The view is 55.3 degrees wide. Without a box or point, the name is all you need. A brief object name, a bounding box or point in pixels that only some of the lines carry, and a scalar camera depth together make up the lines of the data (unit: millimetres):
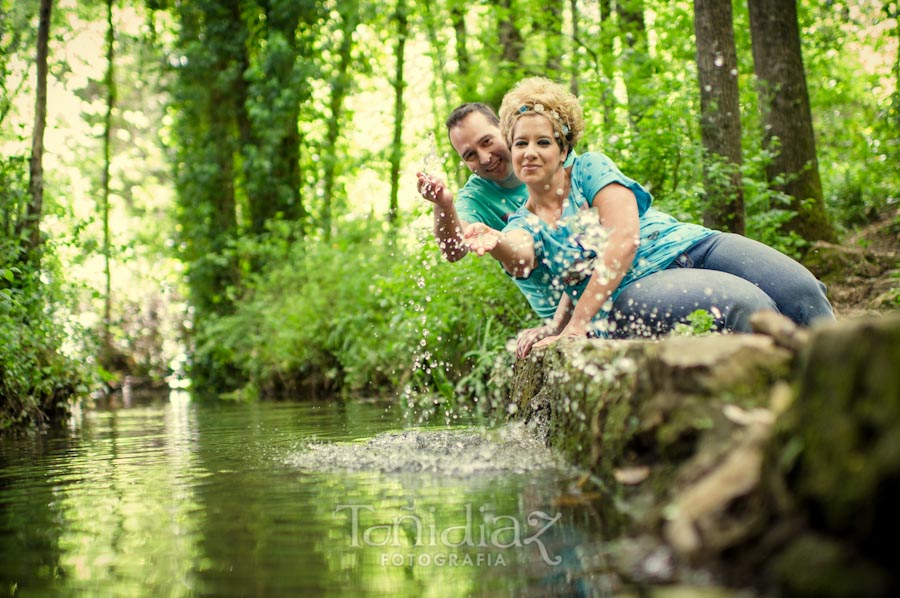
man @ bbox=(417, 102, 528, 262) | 5188
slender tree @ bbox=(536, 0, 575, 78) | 10414
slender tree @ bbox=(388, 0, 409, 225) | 20719
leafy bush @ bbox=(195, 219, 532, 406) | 8609
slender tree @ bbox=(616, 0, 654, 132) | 8344
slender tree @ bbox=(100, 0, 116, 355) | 22375
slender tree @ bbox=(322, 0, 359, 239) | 19781
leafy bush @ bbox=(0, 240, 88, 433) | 7645
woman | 4426
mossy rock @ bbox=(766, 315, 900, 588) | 1513
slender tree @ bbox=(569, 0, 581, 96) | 9877
